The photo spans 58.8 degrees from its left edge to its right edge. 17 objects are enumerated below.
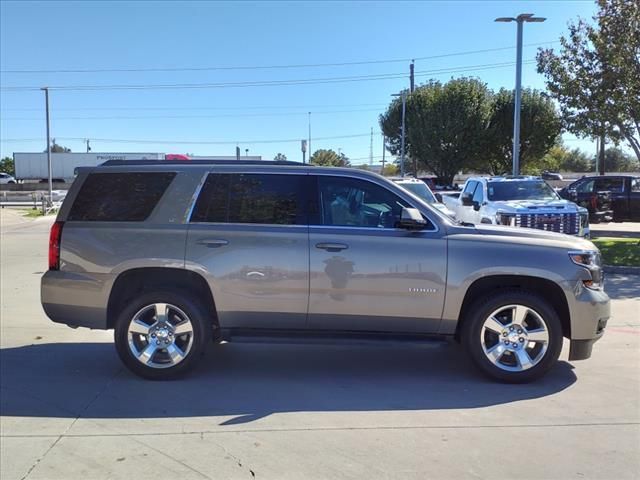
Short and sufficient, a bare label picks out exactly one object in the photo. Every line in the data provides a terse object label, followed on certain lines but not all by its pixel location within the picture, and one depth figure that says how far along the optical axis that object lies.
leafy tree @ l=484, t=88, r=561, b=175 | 37.03
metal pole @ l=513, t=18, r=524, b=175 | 19.23
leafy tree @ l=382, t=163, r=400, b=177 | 76.69
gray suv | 4.92
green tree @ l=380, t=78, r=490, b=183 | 36.88
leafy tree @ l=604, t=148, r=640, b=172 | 78.81
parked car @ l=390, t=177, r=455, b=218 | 14.32
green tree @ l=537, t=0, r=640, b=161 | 12.72
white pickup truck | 11.48
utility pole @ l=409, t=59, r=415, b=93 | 41.22
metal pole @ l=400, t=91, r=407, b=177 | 35.91
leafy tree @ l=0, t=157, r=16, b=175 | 99.69
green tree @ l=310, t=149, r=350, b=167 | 61.41
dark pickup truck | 20.27
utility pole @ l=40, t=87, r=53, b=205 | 32.50
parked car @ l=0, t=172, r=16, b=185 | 66.75
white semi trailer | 56.91
